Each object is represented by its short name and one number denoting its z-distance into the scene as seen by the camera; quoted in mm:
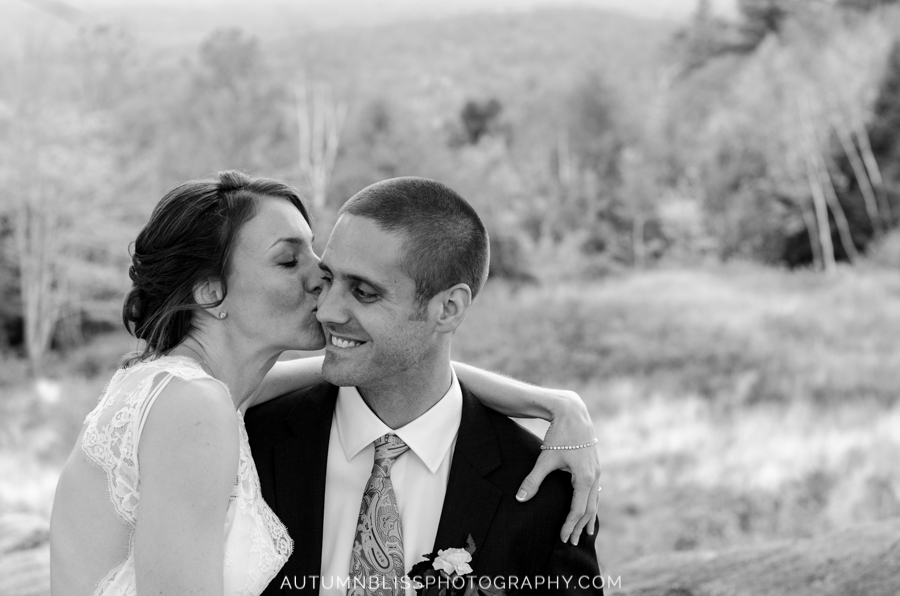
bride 2150
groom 2627
